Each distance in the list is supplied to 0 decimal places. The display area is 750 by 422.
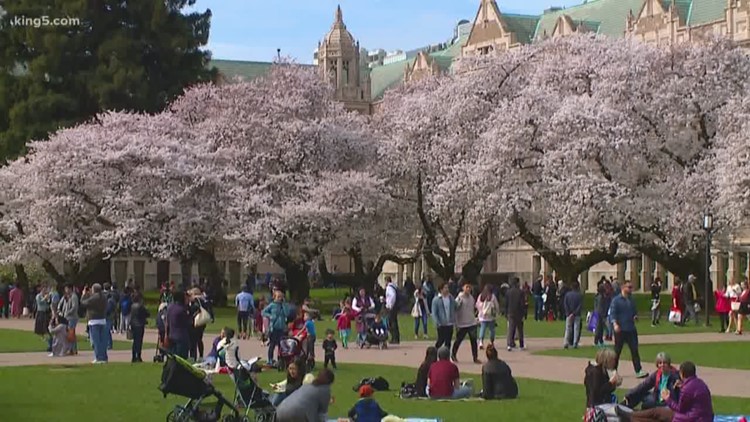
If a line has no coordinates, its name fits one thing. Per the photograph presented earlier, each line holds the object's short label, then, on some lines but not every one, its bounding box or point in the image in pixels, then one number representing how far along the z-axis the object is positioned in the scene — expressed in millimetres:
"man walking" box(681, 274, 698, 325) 41531
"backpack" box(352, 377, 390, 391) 21016
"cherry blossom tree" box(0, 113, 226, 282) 53500
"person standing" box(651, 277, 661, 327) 40906
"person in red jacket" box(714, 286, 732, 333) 38025
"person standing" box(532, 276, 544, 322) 45562
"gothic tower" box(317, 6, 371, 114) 121188
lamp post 40219
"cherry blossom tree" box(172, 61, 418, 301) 51594
